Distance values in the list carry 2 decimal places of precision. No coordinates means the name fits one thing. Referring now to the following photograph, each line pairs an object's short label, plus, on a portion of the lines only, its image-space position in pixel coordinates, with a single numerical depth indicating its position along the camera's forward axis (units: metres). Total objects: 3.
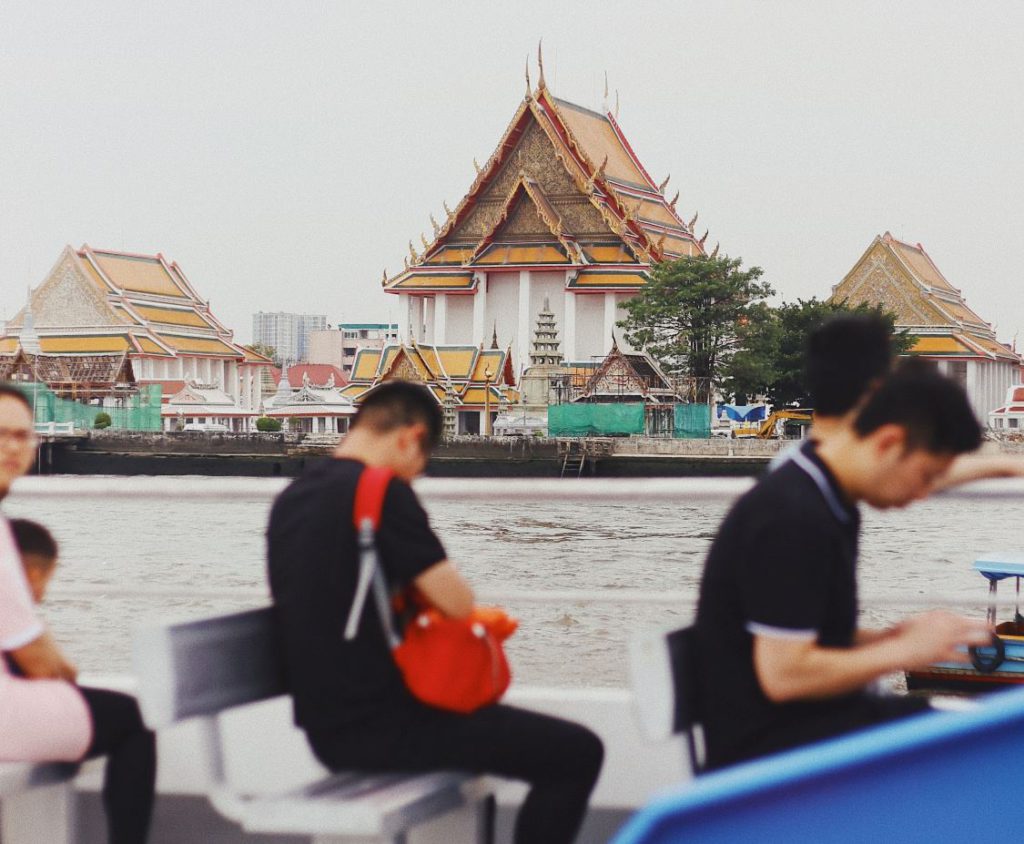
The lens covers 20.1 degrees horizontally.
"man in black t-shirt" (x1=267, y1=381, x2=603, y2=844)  5.72
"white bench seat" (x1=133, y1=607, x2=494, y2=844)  5.63
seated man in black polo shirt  5.27
